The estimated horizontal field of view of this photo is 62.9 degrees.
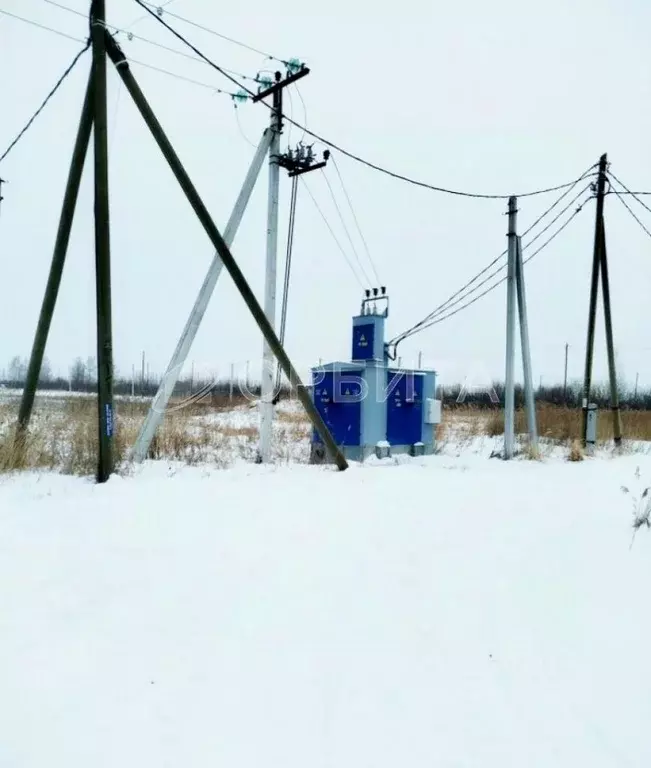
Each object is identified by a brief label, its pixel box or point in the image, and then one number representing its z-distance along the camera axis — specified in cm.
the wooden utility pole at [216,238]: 608
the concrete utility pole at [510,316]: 1089
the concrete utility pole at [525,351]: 1108
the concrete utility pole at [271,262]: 816
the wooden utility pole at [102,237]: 585
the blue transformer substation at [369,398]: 984
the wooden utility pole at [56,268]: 638
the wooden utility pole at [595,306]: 1307
